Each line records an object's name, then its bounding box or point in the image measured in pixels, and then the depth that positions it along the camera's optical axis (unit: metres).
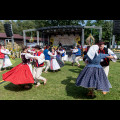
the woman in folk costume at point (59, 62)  7.16
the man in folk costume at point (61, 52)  9.28
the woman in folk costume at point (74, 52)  8.38
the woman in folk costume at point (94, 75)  2.94
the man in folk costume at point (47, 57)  6.94
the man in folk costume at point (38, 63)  4.06
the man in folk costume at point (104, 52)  3.40
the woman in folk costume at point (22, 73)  3.62
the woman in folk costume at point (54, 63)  6.75
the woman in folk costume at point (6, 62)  7.09
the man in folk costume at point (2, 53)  6.65
